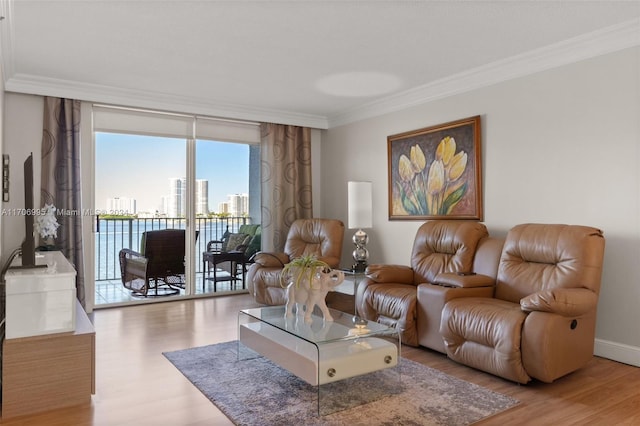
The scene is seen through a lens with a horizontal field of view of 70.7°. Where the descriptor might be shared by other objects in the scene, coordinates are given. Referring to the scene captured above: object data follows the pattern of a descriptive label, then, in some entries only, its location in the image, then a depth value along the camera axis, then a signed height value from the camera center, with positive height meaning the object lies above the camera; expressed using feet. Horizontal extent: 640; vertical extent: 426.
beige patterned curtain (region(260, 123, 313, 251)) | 20.27 +1.50
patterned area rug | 7.84 -3.58
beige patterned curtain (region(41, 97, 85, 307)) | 15.53 +1.38
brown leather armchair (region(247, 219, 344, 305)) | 16.70 -1.65
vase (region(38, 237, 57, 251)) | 14.89 -1.03
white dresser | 8.27 -1.66
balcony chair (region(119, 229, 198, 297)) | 18.17 -2.04
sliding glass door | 17.48 +0.87
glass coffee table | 8.30 -2.71
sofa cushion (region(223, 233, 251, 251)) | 20.30 -1.28
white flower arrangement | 14.53 -0.30
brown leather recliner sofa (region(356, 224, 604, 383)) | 9.10 -2.17
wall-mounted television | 9.00 -0.53
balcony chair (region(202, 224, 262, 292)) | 19.84 -1.80
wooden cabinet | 8.08 -2.93
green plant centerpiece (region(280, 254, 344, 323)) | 9.86 -1.56
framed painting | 14.52 +1.37
